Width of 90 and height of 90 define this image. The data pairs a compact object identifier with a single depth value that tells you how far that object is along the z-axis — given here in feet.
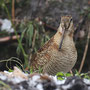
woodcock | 26.71
